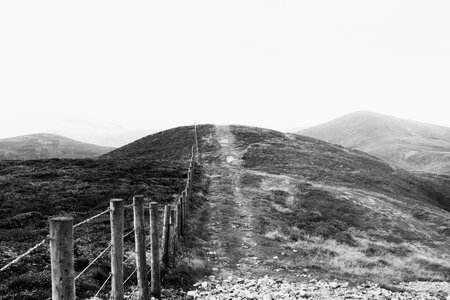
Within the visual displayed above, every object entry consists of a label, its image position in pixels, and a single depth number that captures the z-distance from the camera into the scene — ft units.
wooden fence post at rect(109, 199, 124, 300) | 26.84
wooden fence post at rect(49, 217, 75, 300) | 18.37
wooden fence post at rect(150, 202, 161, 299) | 36.35
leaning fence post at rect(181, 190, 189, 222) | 73.72
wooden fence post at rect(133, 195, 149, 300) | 32.74
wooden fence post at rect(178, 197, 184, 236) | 59.61
